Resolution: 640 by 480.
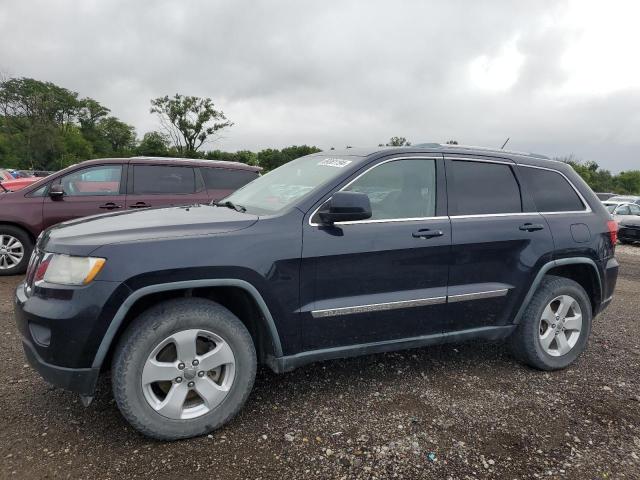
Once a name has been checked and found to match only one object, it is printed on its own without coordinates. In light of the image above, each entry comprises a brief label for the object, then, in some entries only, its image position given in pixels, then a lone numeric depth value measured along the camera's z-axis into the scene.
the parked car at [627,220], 15.05
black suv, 2.43
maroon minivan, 6.47
